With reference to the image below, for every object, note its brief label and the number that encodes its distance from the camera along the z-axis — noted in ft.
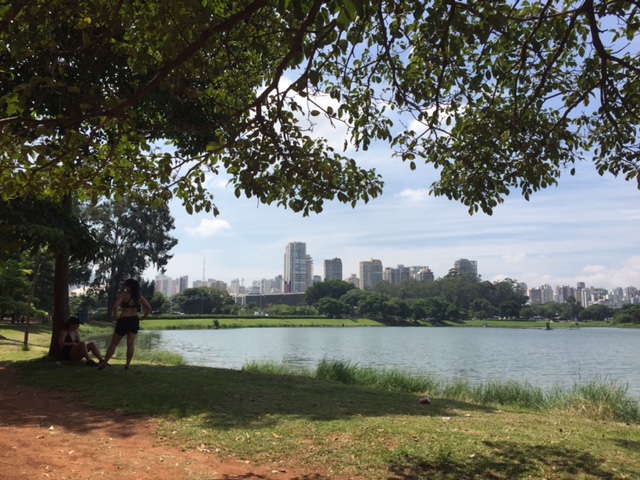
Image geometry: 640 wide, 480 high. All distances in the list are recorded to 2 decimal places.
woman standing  28.81
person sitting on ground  31.63
